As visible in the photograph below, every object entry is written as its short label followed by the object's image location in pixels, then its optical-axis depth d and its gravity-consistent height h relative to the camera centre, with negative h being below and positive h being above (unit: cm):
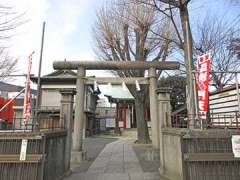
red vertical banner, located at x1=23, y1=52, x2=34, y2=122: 664 +66
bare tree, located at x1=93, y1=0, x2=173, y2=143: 1321 +537
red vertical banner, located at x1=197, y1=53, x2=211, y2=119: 566 +105
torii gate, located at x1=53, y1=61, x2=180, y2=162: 946 +224
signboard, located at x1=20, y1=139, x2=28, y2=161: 495 -65
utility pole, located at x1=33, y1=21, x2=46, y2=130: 574 +203
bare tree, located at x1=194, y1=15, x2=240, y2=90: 1783 +536
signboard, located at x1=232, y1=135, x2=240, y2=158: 511 -54
